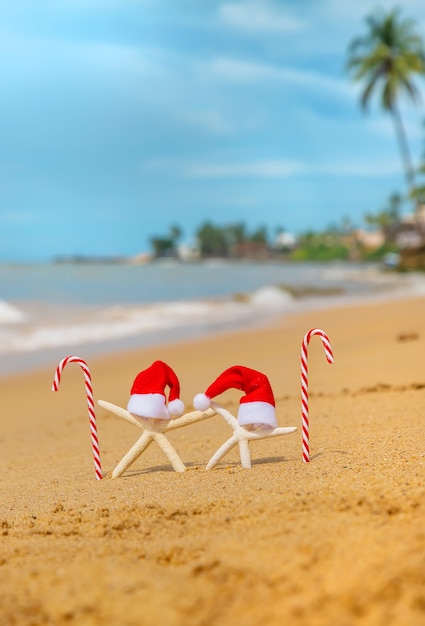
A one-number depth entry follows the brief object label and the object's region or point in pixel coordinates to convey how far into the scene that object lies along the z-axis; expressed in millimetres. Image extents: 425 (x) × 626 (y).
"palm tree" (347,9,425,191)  52625
